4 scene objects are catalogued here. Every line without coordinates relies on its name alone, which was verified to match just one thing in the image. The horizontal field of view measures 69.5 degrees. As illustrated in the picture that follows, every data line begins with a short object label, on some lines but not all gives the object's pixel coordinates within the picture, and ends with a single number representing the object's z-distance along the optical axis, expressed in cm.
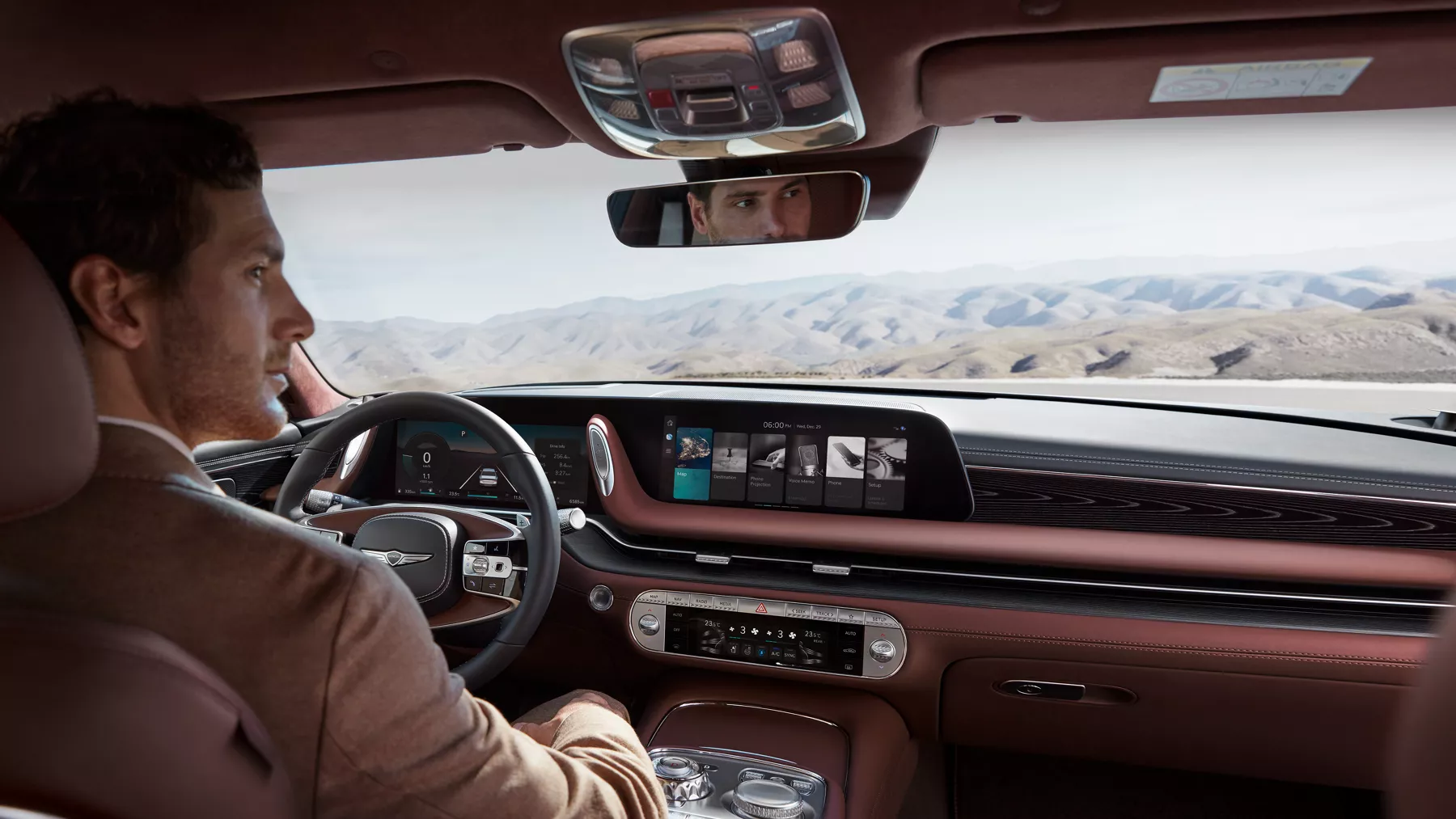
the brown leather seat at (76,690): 38
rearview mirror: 92
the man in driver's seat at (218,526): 44
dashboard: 94
